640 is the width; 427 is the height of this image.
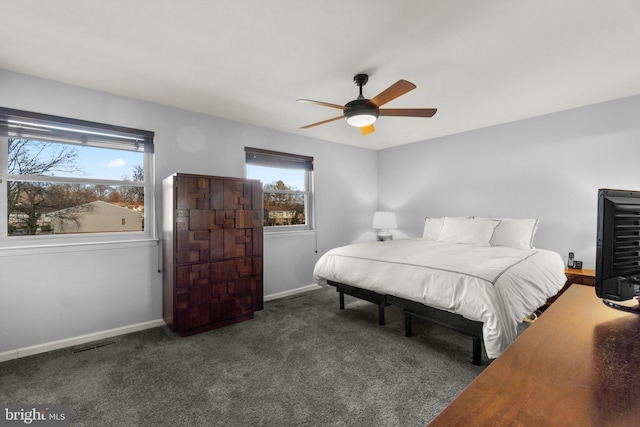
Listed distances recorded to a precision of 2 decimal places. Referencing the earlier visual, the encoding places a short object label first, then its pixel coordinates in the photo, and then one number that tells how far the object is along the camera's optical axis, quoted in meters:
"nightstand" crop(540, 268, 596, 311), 3.07
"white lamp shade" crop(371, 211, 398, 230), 4.99
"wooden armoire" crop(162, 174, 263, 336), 2.81
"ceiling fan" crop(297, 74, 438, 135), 2.45
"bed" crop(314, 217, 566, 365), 2.05
